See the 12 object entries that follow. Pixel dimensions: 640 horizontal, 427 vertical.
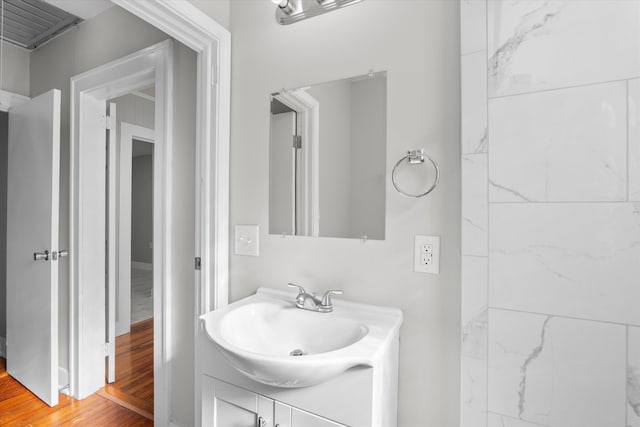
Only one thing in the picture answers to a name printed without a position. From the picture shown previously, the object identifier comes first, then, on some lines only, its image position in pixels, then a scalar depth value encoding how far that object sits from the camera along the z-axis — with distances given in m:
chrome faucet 1.10
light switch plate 1.38
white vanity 0.77
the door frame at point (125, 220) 2.81
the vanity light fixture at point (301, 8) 1.18
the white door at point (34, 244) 1.82
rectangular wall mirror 1.12
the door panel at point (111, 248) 2.15
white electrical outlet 1.01
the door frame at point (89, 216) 1.81
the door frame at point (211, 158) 1.38
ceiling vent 1.89
